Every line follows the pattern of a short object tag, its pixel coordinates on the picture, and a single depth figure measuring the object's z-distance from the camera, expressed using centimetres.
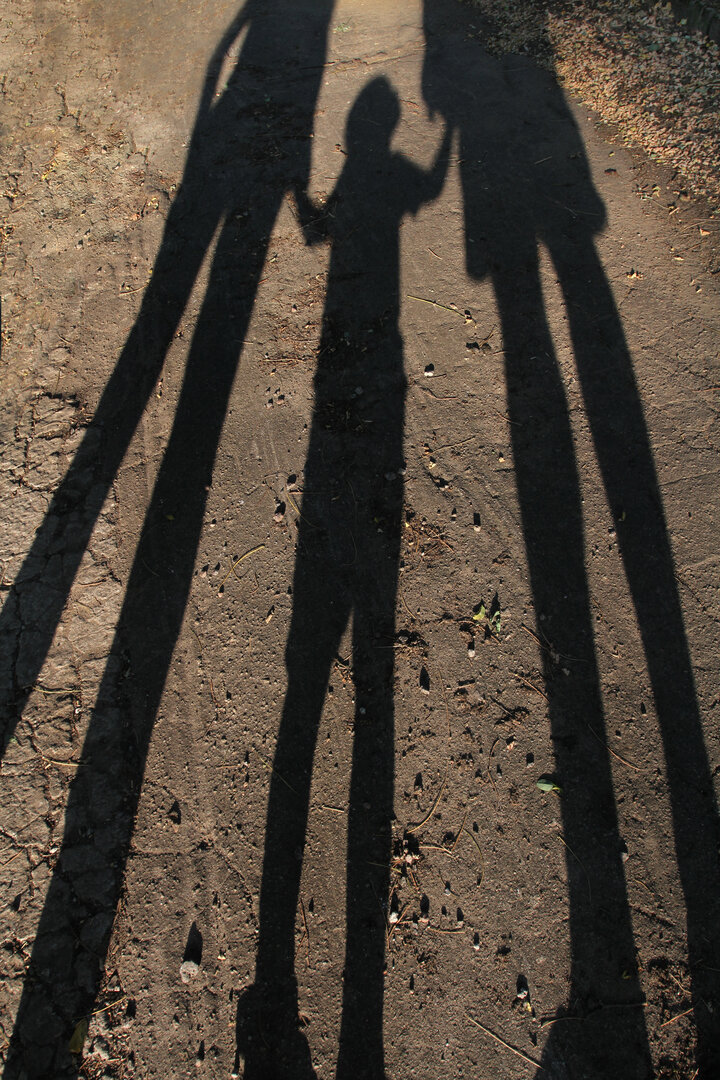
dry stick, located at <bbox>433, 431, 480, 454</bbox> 357
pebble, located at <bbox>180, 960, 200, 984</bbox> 244
